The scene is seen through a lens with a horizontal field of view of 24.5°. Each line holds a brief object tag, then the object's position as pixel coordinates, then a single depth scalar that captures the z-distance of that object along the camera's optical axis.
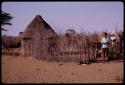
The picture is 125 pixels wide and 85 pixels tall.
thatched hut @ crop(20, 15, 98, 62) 15.62
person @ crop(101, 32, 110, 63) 14.49
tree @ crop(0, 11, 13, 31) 26.69
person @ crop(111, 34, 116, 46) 16.72
